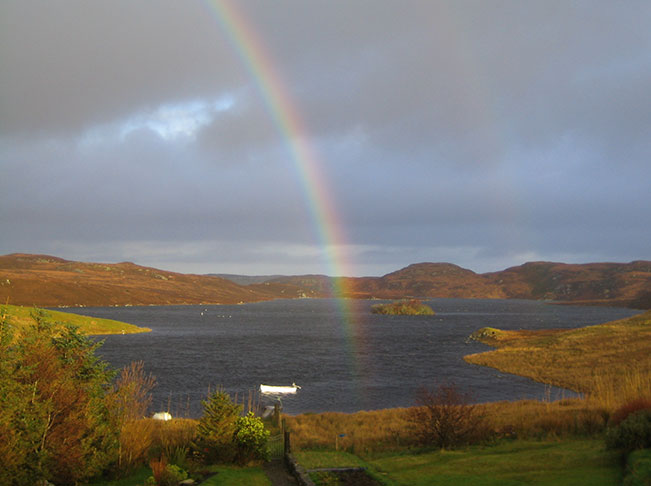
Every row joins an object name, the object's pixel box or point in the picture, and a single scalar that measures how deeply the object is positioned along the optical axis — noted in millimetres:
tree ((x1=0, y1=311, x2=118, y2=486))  15195
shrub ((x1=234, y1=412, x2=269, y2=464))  21516
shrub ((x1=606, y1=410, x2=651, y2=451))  17656
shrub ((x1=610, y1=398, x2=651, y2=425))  20156
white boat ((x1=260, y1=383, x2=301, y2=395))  54875
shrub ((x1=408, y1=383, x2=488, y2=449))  24828
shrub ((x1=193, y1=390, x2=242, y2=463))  21281
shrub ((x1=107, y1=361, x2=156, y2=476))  19453
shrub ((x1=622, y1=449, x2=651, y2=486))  13759
